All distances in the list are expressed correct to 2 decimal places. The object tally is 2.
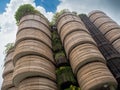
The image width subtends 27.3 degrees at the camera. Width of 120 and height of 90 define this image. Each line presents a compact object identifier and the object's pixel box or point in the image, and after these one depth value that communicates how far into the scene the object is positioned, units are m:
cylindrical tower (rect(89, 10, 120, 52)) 29.70
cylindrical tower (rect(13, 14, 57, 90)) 20.55
